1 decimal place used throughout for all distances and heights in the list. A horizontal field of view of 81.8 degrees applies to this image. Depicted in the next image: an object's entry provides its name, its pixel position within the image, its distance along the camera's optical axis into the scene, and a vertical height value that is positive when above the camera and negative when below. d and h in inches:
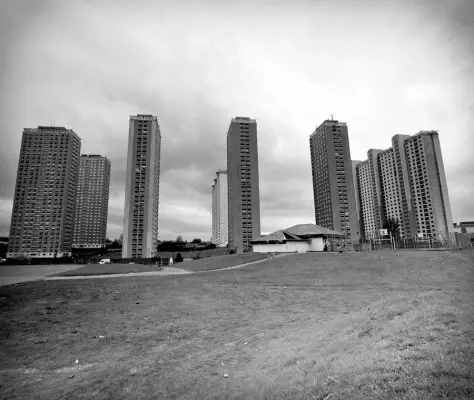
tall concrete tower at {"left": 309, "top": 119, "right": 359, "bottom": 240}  4739.2 +1124.0
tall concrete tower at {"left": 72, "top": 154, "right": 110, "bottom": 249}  7445.9 +748.2
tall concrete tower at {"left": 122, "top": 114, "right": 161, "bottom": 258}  4507.9 +1021.7
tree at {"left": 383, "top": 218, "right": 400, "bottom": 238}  3288.9 +216.5
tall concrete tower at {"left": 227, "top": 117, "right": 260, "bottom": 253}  4653.1 +1096.7
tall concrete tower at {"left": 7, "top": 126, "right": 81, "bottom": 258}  5172.2 +1128.7
